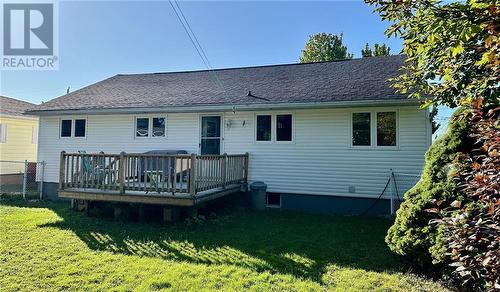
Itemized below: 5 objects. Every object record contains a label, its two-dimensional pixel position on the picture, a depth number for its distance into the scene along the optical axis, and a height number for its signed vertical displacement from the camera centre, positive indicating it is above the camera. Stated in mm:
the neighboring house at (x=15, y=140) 14625 +372
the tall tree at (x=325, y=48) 28800 +10048
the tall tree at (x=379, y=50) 26656 +9117
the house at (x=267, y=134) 7781 +589
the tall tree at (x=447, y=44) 2547 +1193
